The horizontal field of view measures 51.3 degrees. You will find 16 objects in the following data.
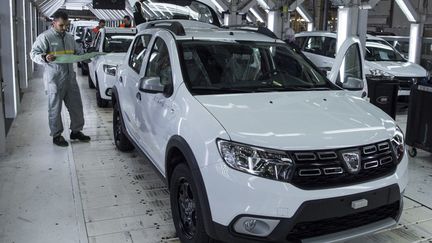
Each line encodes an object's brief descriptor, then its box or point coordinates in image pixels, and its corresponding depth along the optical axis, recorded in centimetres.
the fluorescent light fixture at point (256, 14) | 2428
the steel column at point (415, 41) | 1428
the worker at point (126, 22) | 1320
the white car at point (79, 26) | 2332
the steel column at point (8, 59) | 697
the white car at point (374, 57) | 899
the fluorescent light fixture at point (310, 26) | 2174
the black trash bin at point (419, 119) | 539
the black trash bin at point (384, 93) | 690
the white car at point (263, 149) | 251
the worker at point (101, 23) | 1509
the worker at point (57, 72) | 544
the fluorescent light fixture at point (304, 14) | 2094
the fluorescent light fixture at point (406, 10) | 1409
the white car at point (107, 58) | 797
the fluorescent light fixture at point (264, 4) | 1352
